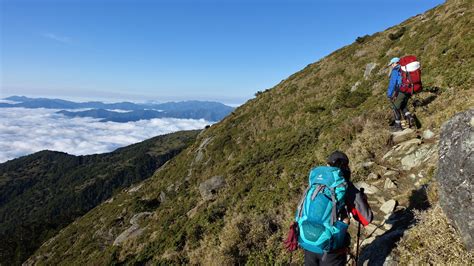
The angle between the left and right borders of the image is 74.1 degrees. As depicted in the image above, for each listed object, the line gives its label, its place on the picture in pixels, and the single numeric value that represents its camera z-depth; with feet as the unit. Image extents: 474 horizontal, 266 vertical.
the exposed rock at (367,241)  21.03
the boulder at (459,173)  14.03
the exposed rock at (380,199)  26.44
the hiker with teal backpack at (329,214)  14.28
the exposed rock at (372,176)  30.22
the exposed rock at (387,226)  21.48
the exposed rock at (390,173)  29.23
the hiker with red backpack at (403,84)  32.12
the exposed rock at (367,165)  33.21
